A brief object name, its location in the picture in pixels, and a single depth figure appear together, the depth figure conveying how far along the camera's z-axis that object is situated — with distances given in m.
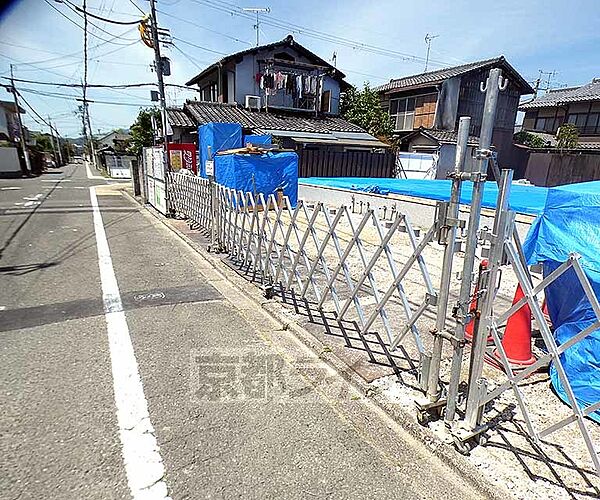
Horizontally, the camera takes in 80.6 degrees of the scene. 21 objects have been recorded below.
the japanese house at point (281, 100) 16.55
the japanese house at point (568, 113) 20.39
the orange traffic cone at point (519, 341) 2.83
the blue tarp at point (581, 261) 2.32
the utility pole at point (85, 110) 11.19
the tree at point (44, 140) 54.06
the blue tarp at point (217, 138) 11.82
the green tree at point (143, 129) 26.42
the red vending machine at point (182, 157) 10.69
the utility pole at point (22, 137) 25.00
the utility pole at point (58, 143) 51.76
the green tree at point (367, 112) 21.53
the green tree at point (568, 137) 17.44
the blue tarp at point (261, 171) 9.62
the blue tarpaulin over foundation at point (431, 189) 8.12
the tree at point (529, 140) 21.66
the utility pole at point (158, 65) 10.42
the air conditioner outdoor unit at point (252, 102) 18.42
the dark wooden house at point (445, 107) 19.34
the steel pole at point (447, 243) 1.96
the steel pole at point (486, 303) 1.83
